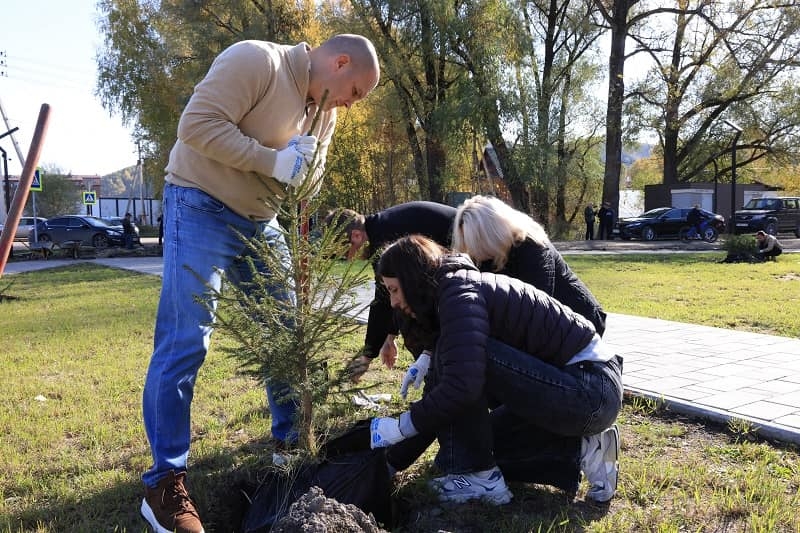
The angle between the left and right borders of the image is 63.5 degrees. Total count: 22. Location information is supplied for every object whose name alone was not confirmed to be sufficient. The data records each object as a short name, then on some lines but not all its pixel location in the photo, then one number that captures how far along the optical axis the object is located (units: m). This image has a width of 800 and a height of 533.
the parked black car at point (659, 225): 25.77
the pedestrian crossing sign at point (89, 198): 29.02
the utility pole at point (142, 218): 46.22
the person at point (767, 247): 14.52
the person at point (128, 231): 22.67
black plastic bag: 2.31
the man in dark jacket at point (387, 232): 3.22
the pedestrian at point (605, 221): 25.55
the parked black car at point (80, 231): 24.08
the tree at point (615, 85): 25.73
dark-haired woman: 2.30
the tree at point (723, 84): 26.19
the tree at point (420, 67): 21.25
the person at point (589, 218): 25.81
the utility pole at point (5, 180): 20.16
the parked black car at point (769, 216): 24.34
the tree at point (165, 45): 21.66
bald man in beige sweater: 2.37
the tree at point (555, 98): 24.50
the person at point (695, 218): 24.94
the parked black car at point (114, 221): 30.01
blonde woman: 3.02
